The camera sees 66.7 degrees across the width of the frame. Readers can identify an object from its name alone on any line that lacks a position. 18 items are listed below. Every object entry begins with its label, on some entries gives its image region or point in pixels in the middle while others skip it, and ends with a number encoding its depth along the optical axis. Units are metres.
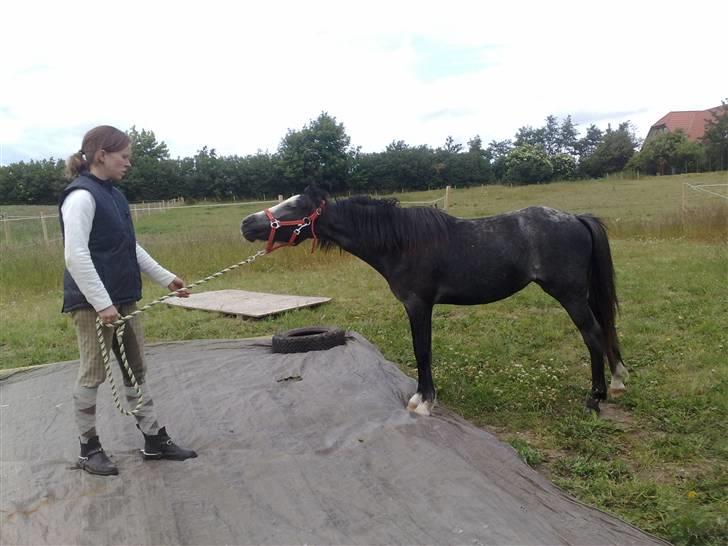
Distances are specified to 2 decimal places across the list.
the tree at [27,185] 41.16
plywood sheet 7.03
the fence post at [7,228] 14.04
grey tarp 2.41
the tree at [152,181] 37.53
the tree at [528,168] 45.38
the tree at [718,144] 39.25
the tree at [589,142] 66.00
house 61.35
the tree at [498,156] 49.83
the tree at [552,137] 68.94
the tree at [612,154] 50.12
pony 4.04
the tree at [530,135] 68.62
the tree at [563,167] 47.38
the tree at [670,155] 41.38
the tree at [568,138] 68.38
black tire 5.02
